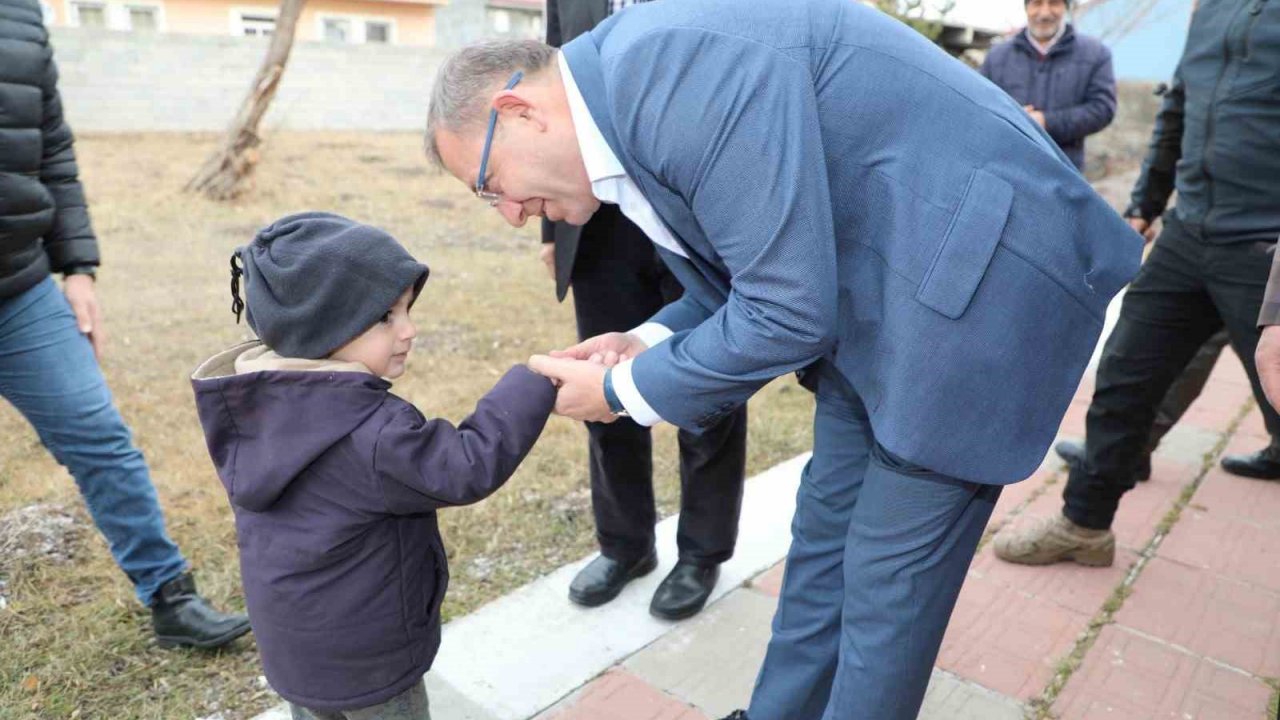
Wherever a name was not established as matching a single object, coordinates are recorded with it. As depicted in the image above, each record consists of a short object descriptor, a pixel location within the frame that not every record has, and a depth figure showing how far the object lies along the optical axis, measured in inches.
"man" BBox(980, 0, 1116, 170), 182.2
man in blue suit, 54.8
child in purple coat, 61.8
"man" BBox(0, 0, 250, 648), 90.7
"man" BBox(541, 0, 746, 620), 102.0
